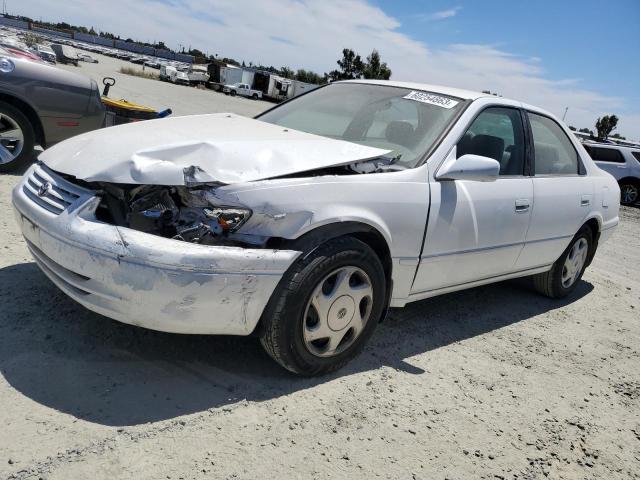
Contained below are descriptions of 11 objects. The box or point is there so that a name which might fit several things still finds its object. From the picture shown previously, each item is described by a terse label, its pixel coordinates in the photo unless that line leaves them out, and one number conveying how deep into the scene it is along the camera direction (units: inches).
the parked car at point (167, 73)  2052.2
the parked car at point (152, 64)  3184.1
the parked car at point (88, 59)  2397.9
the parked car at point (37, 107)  226.1
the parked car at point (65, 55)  1828.2
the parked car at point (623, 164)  582.6
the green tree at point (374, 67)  2322.6
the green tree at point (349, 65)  2380.7
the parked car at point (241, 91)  1985.7
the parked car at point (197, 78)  2102.6
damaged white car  96.0
